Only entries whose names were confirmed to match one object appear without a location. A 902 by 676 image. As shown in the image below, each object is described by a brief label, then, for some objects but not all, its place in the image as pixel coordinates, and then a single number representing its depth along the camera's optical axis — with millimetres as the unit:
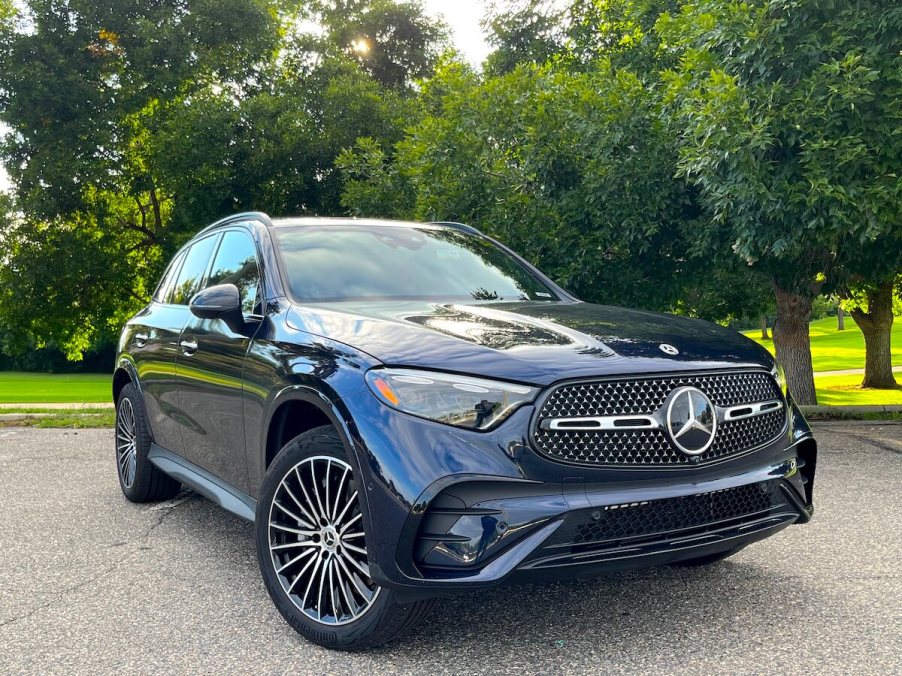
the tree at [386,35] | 32156
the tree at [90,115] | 20719
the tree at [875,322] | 24188
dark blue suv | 2906
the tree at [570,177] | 10180
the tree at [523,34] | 18281
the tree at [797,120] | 7715
